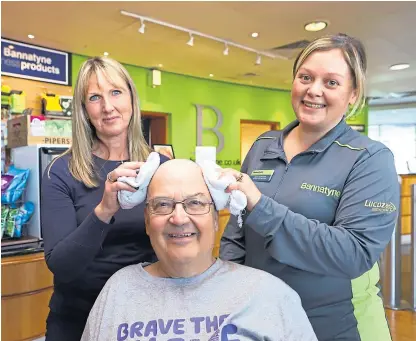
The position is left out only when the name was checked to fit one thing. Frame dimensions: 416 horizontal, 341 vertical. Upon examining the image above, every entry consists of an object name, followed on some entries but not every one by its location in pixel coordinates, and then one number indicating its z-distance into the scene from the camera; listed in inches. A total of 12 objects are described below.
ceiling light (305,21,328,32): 165.7
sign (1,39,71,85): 183.2
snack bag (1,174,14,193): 115.6
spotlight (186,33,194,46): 173.5
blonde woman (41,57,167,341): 52.7
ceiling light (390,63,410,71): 245.0
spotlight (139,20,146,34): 156.3
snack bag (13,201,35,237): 116.0
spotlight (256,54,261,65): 213.8
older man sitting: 44.3
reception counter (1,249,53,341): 106.0
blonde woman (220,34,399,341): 42.9
